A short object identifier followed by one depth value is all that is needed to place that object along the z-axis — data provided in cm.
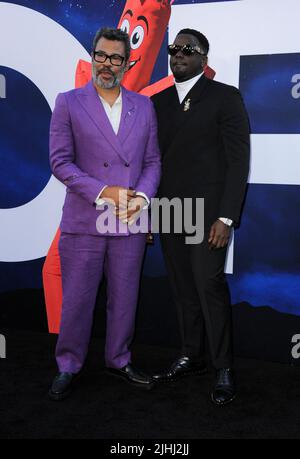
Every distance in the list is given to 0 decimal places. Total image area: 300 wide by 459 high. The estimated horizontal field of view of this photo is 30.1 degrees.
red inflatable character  303
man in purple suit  242
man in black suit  243
